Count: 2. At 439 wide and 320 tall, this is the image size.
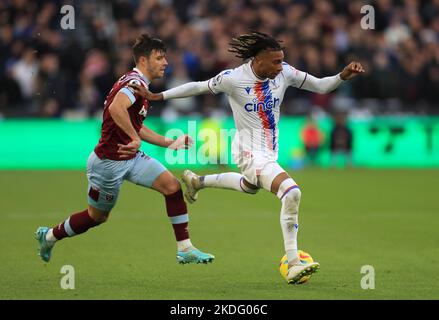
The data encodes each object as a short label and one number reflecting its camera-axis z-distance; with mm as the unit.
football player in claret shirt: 17812
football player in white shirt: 17578
